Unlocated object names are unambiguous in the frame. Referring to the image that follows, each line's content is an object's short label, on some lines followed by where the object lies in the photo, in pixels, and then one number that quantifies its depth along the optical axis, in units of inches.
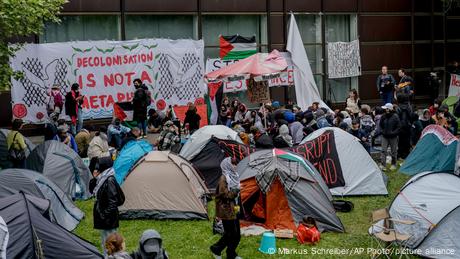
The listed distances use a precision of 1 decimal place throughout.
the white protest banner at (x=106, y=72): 752.3
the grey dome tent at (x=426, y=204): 414.9
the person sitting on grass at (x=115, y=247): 306.5
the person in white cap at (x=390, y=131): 669.3
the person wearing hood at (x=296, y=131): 673.4
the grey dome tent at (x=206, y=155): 597.0
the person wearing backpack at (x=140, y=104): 762.8
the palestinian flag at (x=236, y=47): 946.7
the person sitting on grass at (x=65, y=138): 636.7
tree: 524.1
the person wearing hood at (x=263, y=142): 581.6
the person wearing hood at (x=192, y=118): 757.9
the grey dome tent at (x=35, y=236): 356.2
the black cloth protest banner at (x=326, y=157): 588.4
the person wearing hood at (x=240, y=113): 824.8
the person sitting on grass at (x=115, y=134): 703.1
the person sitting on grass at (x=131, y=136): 604.6
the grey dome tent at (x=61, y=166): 573.6
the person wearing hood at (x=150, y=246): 300.7
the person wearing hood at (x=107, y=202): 401.4
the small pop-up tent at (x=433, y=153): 600.4
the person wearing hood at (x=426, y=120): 754.7
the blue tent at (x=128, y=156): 573.0
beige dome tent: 520.7
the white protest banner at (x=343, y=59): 1085.1
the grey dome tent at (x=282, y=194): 482.3
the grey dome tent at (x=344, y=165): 587.8
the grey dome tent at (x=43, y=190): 478.3
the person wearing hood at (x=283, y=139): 613.3
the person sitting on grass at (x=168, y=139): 636.7
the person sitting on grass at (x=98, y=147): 632.4
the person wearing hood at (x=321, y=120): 713.6
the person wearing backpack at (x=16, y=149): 584.7
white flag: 952.3
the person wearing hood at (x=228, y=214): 403.2
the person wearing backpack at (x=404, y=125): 708.0
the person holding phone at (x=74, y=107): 744.3
